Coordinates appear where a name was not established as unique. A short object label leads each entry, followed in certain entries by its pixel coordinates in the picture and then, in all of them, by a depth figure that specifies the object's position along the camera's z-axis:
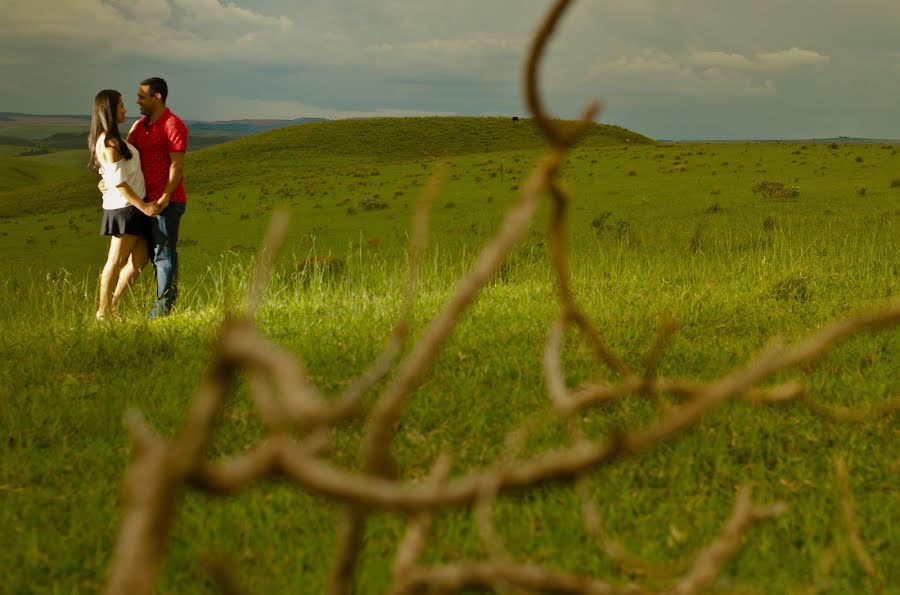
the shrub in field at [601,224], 20.64
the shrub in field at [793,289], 9.42
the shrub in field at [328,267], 13.93
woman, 9.43
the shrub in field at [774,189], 26.12
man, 9.82
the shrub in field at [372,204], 29.77
